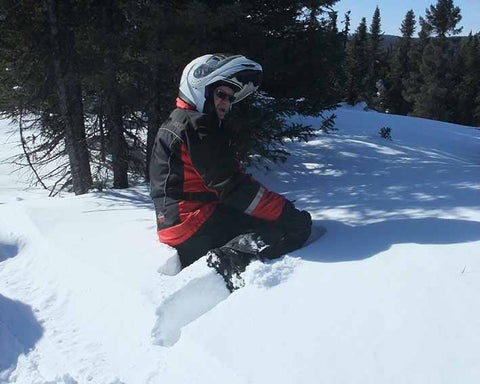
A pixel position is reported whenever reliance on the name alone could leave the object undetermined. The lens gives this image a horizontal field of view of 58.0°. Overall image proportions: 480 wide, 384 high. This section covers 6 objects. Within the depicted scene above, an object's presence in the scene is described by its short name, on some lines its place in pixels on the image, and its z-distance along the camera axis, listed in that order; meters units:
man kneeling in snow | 3.33
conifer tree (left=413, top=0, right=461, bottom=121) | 39.84
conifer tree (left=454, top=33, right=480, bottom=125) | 41.62
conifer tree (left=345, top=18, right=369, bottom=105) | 38.66
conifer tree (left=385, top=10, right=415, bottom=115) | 47.41
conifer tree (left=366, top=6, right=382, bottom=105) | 47.97
